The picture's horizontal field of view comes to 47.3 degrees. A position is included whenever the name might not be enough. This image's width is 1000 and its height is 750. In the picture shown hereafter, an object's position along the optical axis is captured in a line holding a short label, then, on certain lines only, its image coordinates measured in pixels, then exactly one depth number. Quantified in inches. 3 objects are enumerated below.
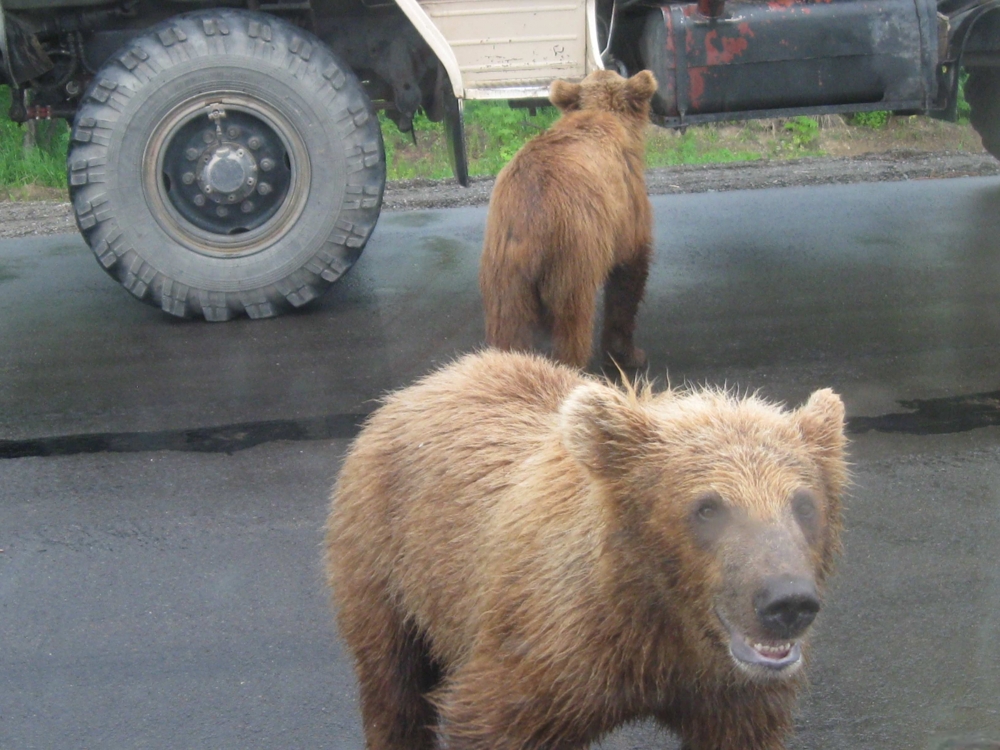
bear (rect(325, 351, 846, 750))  98.3
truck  282.4
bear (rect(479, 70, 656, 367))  217.9
